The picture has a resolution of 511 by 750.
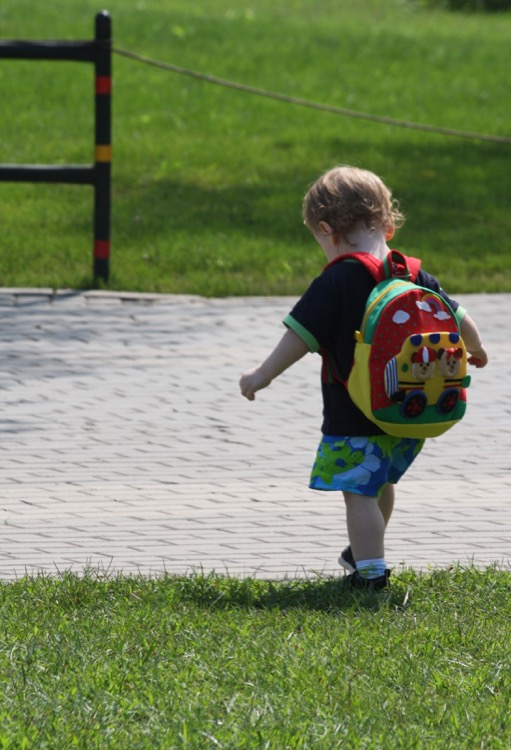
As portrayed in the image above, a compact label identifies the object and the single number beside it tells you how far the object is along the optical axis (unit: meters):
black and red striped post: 19.16
